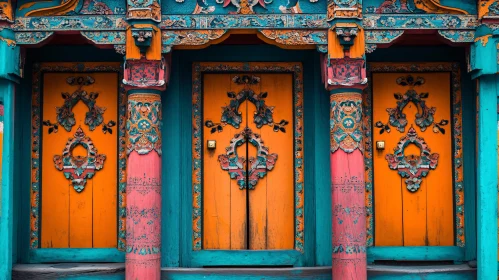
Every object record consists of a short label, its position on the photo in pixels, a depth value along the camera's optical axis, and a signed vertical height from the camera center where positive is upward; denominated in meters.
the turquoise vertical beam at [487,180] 8.06 -0.13
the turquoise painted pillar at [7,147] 8.09 +0.24
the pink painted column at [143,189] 8.07 -0.23
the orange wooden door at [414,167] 8.95 +0.02
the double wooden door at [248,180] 8.98 -0.14
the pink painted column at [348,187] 8.00 -0.21
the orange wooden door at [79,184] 9.01 -0.19
